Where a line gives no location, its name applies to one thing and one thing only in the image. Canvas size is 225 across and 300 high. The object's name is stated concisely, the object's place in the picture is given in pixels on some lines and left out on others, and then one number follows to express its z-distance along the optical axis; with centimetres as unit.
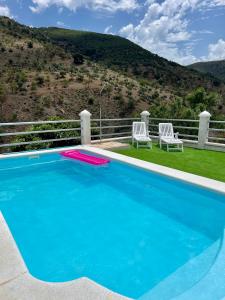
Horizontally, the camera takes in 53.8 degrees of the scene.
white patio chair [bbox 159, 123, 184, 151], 690
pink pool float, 589
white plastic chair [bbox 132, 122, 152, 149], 733
